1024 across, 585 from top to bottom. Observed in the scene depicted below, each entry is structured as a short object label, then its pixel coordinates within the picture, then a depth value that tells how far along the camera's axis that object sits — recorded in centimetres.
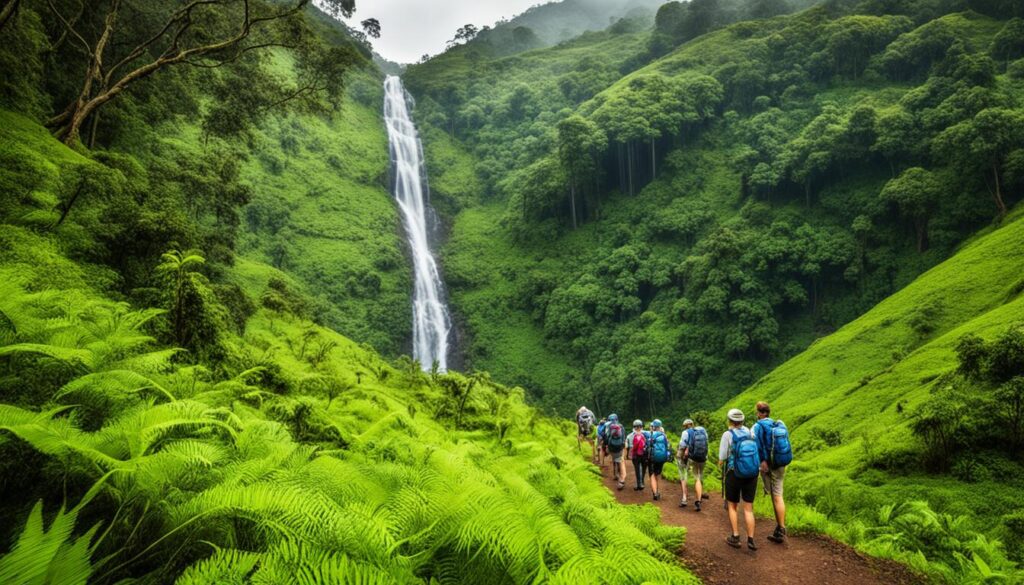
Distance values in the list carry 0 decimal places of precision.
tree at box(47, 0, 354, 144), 1109
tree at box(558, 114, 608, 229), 5059
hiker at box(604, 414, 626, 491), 1134
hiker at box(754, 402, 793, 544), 638
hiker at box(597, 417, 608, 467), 1334
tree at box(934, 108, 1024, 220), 2888
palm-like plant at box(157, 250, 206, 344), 679
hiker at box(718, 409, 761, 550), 617
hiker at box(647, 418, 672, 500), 980
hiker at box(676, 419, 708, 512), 885
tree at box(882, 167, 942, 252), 3170
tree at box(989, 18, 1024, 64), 3844
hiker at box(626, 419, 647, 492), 1020
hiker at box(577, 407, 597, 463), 1606
